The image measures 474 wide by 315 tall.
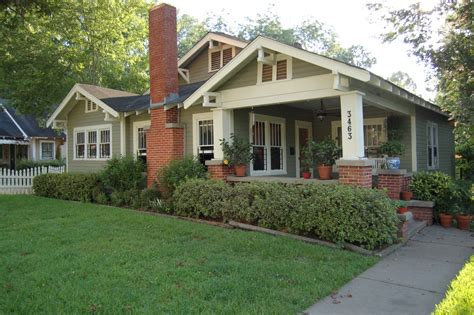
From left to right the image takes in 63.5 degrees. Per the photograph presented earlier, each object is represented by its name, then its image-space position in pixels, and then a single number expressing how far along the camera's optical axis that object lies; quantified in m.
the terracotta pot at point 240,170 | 10.09
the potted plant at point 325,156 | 8.62
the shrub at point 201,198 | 8.95
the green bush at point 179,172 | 10.57
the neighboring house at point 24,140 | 25.02
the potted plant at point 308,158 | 8.73
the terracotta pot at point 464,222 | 9.02
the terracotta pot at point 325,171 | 8.61
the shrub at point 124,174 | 12.19
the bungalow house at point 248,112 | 8.42
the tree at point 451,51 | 12.61
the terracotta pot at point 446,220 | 9.20
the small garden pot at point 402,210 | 8.05
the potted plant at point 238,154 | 10.13
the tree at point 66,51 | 18.16
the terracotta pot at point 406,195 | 9.28
